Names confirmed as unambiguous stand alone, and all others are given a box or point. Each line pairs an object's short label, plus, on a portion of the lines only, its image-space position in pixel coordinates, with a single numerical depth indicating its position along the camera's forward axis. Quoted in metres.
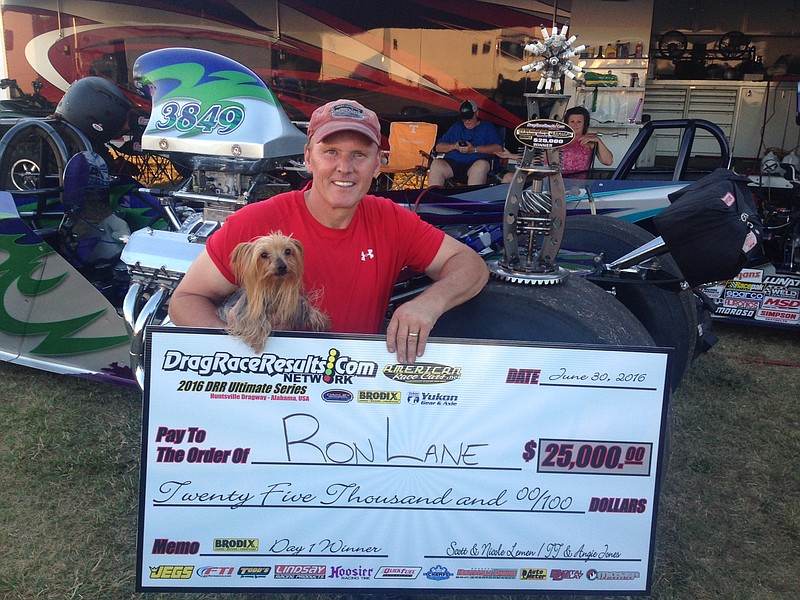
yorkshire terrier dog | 1.71
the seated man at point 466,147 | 7.11
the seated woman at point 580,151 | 5.45
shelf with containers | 8.01
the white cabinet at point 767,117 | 8.89
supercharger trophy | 2.10
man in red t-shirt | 1.96
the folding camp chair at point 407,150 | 7.93
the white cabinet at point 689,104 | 9.09
